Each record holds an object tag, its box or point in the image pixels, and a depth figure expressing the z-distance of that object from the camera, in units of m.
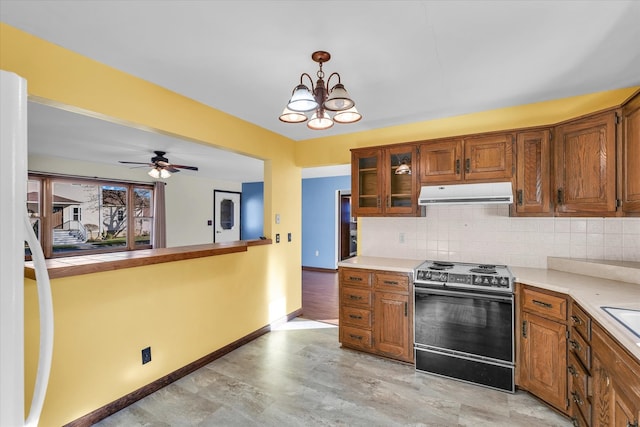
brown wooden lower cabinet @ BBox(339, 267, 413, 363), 2.85
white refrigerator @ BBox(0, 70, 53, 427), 0.84
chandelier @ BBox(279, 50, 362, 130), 1.72
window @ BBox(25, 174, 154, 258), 4.88
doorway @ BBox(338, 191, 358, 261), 7.04
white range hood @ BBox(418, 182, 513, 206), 2.66
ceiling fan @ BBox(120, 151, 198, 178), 4.62
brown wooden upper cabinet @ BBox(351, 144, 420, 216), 3.16
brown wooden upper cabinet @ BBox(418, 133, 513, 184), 2.74
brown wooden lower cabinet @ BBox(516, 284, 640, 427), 1.36
